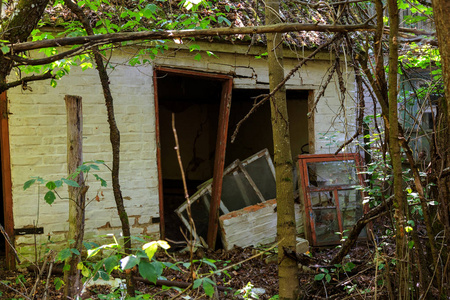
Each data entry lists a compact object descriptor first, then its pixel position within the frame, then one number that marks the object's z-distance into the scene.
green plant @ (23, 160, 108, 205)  2.94
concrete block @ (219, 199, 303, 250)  6.27
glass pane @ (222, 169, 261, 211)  6.69
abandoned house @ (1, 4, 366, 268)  5.26
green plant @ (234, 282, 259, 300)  3.93
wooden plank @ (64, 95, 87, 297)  3.50
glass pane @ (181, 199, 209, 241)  6.61
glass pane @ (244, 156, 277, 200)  6.91
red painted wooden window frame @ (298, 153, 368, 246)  6.48
